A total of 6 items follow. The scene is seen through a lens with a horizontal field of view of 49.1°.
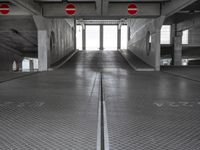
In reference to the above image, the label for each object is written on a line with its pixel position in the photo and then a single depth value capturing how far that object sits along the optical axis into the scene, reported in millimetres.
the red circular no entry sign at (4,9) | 17922
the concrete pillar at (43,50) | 19672
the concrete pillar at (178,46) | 32812
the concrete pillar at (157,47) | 19452
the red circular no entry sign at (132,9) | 18312
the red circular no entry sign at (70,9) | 18328
